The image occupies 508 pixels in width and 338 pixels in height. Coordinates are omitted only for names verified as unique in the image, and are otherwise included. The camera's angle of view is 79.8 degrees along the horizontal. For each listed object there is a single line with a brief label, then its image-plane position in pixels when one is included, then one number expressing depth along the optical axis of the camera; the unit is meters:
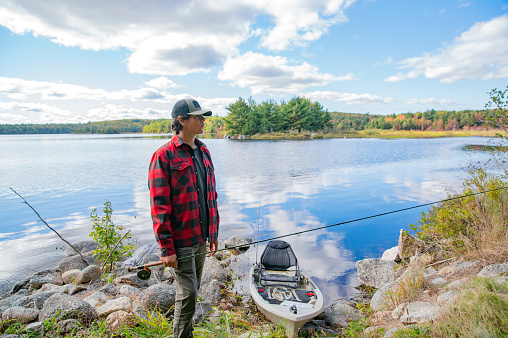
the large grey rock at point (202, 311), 4.65
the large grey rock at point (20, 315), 3.80
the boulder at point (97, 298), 4.67
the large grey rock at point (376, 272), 6.97
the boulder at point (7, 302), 4.68
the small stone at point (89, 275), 6.03
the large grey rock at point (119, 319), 3.69
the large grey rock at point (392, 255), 7.73
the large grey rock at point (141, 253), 7.49
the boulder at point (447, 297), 3.76
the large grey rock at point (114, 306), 4.07
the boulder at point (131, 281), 5.73
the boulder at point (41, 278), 6.84
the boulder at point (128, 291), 5.02
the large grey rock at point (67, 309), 3.76
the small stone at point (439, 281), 4.77
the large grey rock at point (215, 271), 7.18
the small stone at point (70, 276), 6.61
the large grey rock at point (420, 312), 3.49
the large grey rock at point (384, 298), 4.93
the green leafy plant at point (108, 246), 6.25
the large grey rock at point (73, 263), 7.46
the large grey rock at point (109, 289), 5.23
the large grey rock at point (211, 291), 6.01
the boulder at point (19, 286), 6.92
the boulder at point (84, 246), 8.59
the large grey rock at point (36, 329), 3.38
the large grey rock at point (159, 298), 4.48
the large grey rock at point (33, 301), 4.64
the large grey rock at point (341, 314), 5.45
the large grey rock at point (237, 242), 9.18
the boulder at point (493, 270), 4.16
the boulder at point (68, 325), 3.53
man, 2.71
